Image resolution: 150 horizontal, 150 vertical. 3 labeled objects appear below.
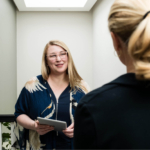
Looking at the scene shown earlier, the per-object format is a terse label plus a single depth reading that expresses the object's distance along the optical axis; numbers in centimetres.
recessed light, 438
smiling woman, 154
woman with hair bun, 51
